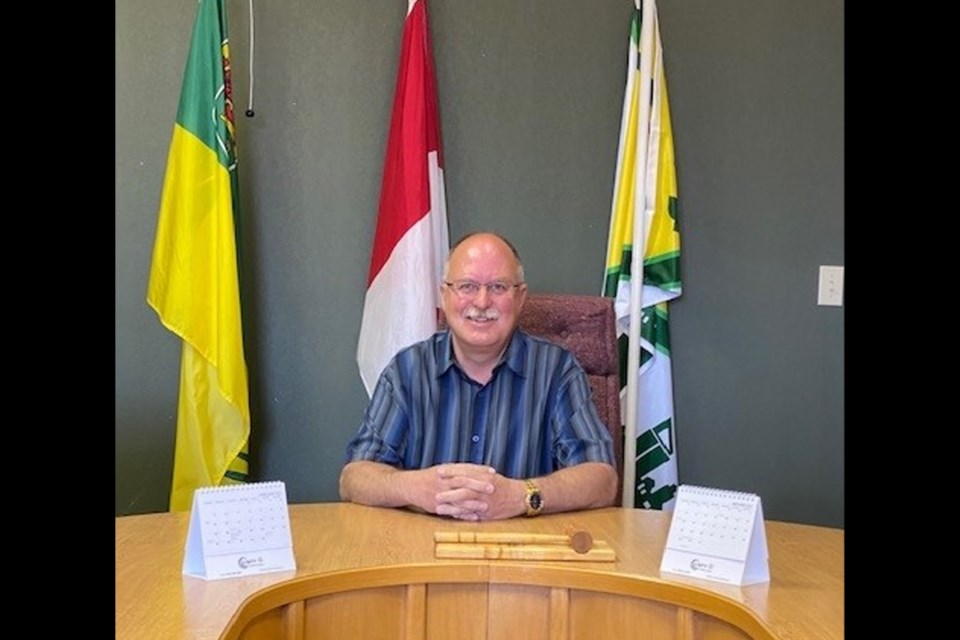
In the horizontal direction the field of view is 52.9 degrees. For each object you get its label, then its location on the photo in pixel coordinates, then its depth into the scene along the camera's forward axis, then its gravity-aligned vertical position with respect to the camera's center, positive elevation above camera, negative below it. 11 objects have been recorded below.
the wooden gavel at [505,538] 1.58 -0.36
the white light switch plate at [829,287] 2.82 +0.10
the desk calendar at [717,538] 1.41 -0.32
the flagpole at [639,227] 2.67 +0.26
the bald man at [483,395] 2.07 -0.17
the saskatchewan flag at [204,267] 2.56 +0.13
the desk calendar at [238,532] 1.39 -0.32
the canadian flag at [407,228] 2.67 +0.25
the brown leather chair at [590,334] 2.35 -0.04
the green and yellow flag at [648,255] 2.71 +0.19
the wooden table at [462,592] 1.32 -0.39
